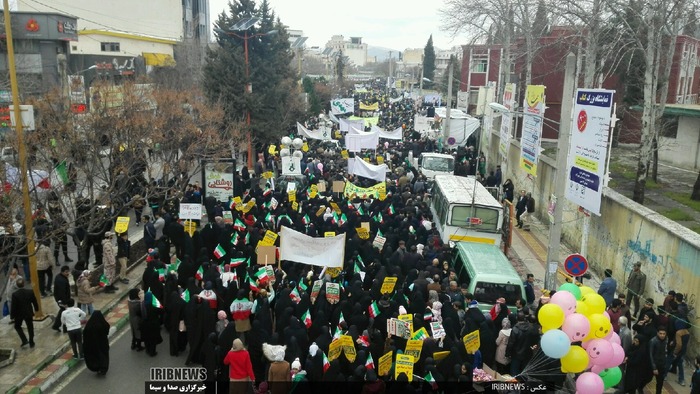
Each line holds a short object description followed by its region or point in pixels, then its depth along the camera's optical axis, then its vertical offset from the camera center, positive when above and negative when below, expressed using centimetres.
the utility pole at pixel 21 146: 1181 -151
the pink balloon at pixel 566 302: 888 -314
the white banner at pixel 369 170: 2297 -354
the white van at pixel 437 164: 2681 -381
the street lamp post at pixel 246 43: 3078 +126
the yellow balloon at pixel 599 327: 874 -341
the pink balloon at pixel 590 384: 847 -406
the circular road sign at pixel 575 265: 1203 -355
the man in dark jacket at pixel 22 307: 1109 -422
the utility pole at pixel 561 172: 1266 -198
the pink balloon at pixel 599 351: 859 -369
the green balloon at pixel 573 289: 953 -320
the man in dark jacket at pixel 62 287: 1185 -410
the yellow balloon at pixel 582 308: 903 -327
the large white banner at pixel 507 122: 2234 -167
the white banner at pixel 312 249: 1348 -376
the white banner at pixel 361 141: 2750 -302
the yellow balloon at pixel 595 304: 900 -319
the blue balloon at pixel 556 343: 840 -350
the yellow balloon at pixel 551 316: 869 -326
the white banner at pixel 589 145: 1220 -137
